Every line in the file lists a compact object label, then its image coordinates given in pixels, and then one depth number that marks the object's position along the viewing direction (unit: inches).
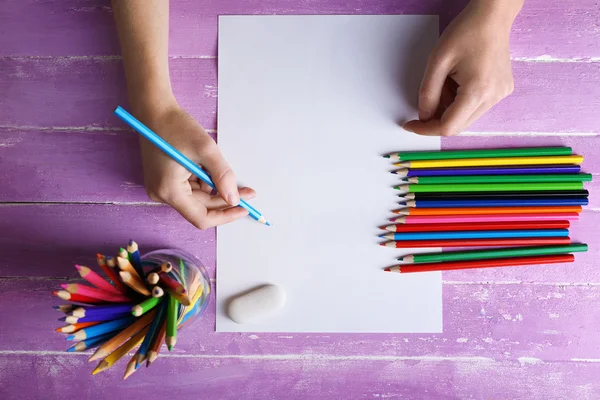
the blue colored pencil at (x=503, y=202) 24.6
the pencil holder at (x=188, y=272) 23.0
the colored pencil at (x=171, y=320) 18.4
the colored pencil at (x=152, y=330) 19.0
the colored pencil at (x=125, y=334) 19.0
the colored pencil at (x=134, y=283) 18.6
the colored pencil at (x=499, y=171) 24.8
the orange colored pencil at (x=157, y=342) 18.5
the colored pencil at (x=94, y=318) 18.5
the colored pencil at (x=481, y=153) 24.8
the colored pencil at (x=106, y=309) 19.1
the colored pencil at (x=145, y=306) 18.1
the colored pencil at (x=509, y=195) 24.7
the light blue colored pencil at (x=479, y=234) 24.8
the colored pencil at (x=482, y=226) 24.9
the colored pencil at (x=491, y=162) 24.8
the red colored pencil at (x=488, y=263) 24.9
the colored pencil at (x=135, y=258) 19.2
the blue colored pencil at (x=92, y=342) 19.2
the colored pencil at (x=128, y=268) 18.6
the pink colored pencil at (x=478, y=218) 24.8
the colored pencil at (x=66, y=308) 19.2
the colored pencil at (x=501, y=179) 24.7
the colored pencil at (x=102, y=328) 19.0
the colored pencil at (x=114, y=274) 20.2
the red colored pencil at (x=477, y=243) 24.9
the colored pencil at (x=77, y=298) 18.5
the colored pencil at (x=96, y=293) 18.7
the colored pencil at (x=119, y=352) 19.0
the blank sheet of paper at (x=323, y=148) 25.1
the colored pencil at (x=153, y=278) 18.6
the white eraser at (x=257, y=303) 24.9
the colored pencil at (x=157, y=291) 18.4
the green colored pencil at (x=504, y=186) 24.7
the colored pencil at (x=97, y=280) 18.8
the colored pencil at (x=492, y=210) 24.7
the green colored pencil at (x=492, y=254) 25.0
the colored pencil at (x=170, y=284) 18.9
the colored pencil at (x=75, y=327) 18.7
